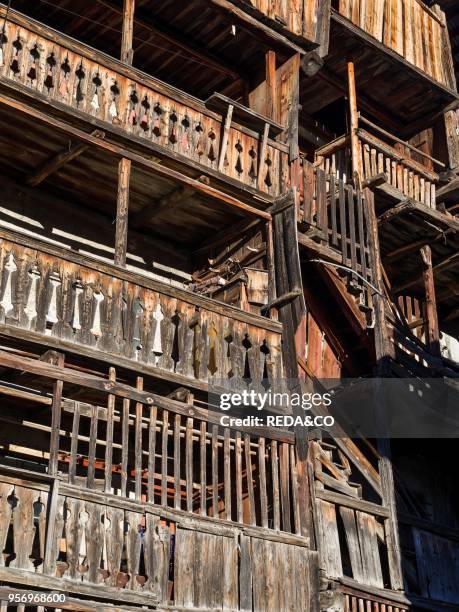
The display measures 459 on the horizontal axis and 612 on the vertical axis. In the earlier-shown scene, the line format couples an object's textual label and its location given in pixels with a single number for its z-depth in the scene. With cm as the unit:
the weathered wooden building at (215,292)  1211
